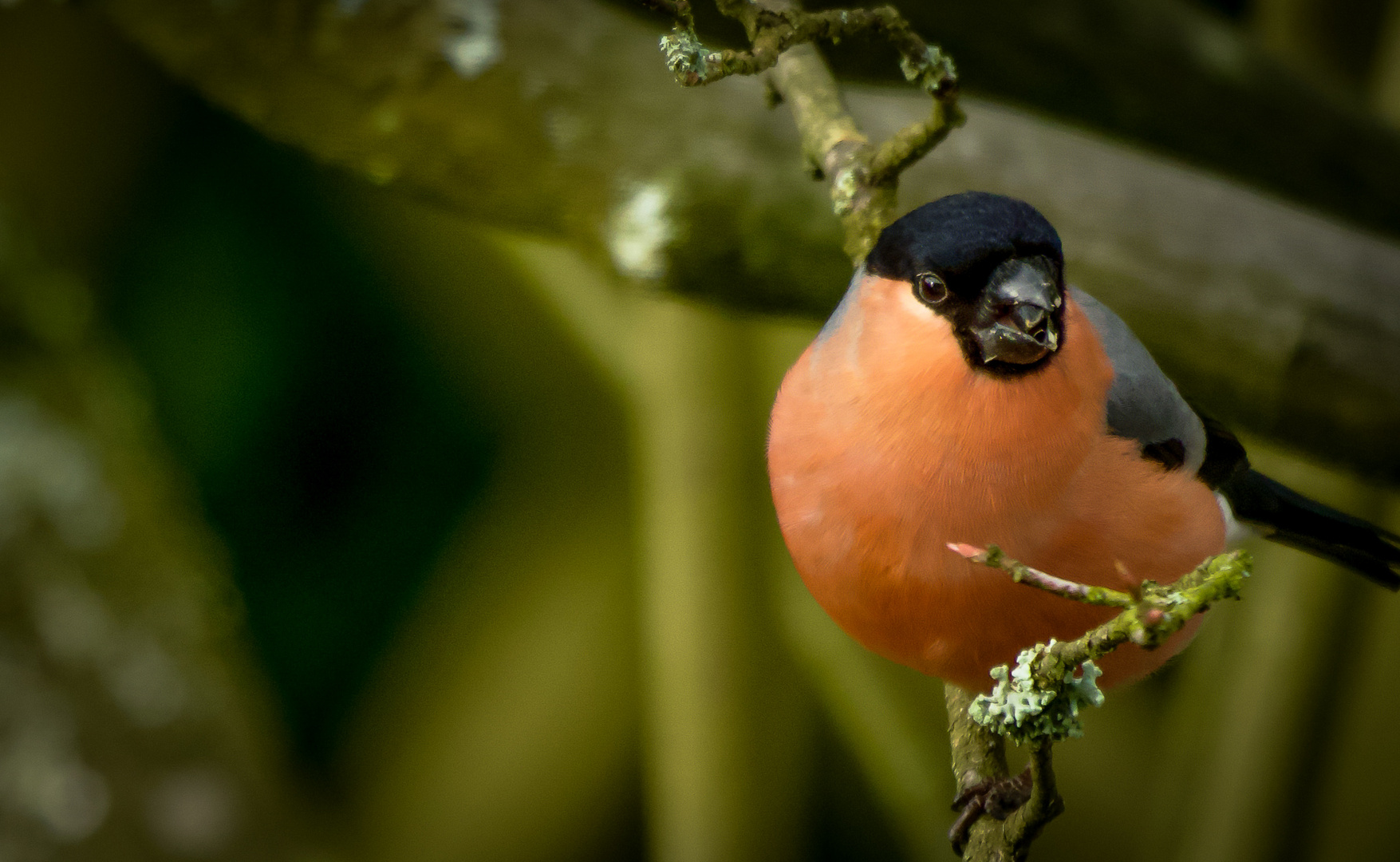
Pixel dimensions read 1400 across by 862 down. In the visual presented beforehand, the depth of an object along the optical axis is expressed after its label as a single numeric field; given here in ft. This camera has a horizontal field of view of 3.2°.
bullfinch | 12.50
